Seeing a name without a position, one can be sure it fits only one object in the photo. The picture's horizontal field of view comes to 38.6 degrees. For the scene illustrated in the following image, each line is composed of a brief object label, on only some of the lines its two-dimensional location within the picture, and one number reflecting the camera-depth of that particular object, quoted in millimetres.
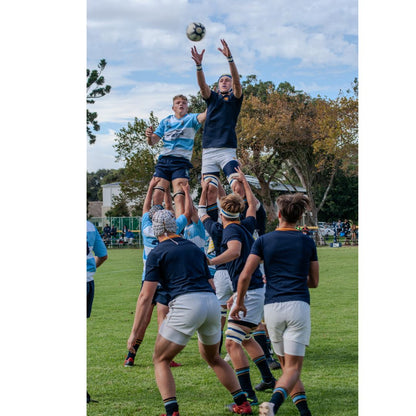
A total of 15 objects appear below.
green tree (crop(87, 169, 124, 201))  59728
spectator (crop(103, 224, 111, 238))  42703
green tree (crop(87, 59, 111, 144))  29248
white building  53603
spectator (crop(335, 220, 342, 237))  41109
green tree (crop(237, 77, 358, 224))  35688
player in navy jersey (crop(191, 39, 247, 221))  7973
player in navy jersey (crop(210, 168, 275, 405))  5969
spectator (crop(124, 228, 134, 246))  42562
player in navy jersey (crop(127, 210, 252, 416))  5137
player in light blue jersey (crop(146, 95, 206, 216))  8750
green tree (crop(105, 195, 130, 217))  48844
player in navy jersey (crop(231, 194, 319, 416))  5020
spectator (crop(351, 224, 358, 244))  39000
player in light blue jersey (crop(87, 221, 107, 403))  6305
